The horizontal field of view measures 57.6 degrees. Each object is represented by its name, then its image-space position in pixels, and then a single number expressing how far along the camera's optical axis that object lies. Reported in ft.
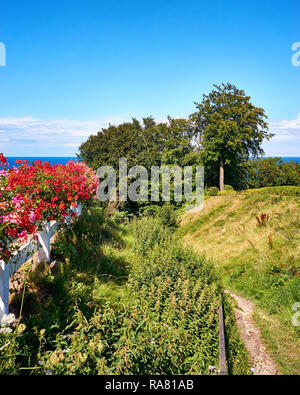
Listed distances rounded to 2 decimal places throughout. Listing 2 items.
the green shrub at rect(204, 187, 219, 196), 83.87
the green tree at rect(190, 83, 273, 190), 92.89
